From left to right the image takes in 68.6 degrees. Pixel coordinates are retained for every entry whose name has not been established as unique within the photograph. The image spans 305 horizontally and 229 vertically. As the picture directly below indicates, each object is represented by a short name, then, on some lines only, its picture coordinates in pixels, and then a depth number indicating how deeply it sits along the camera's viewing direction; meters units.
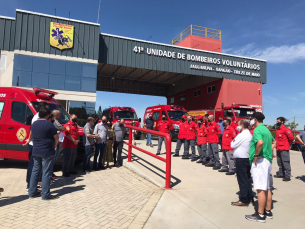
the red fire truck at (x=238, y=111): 14.08
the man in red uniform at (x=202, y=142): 7.76
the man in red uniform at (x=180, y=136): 8.77
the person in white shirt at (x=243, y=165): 4.09
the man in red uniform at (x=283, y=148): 6.10
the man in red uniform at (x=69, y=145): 6.06
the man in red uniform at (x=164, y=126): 9.28
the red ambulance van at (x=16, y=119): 6.54
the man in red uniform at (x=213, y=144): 7.08
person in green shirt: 3.53
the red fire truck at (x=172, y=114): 13.27
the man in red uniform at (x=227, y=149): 6.36
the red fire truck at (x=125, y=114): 14.55
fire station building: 15.78
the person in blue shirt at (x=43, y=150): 4.30
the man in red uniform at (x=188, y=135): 8.55
